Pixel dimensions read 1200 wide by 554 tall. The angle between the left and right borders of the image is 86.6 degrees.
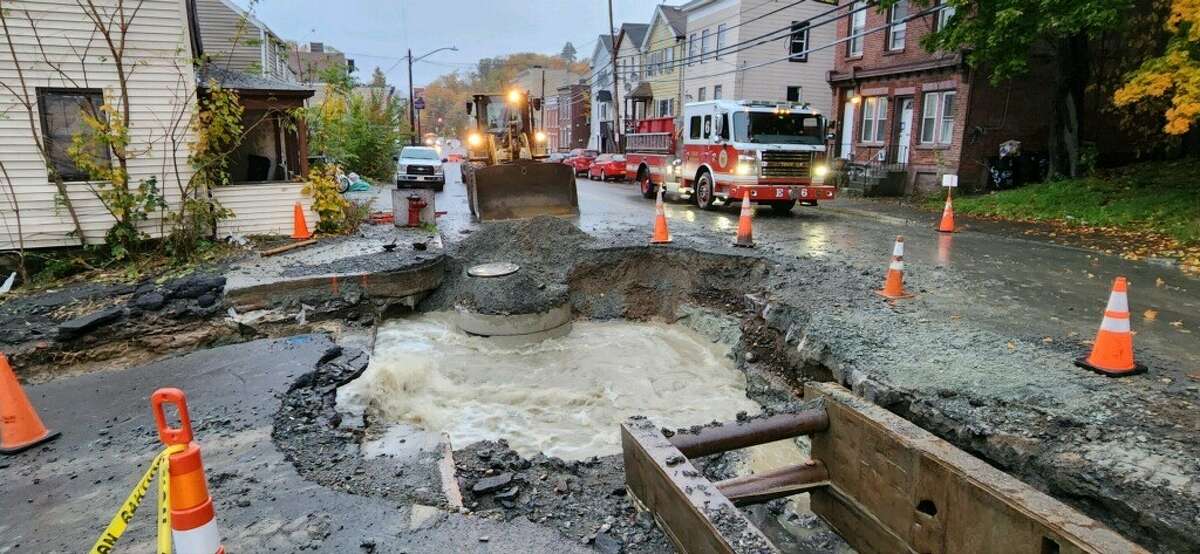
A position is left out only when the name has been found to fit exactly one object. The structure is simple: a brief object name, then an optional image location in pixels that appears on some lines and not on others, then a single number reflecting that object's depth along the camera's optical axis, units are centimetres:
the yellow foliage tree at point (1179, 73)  1006
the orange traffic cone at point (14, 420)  445
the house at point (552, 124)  6562
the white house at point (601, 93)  4688
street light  3957
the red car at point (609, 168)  2891
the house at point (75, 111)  915
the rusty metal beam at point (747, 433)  425
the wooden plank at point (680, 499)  315
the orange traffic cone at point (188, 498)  246
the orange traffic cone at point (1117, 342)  461
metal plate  922
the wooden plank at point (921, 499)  317
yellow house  3606
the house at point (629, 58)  4308
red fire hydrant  1238
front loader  1381
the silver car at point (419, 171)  2184
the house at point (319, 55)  5060
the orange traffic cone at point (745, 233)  1001
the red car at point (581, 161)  3372
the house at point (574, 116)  5597
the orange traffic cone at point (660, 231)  1030
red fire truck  1435
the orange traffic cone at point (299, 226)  1109
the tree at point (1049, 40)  1174
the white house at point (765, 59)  3020
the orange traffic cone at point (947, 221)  1196
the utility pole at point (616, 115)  3283
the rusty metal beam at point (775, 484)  419
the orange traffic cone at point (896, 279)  698
